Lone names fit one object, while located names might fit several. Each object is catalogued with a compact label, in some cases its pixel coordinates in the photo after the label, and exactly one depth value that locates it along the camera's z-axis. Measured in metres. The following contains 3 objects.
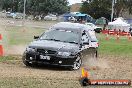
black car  14.94
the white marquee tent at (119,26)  74.00
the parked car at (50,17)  102.69
